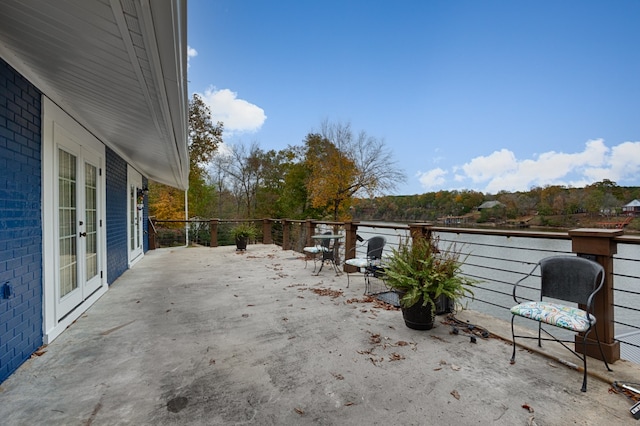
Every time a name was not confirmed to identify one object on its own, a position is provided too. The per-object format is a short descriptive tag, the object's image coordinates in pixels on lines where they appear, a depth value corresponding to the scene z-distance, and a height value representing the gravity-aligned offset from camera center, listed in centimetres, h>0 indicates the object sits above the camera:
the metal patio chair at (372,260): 411 -76
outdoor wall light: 776 +53
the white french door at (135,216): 648 -14
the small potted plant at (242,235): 875 -77
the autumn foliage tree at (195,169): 1476 +218
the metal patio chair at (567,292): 192 -65
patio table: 563 -88
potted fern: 279 -69
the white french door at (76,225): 300 -17
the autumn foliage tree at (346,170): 1823 +248
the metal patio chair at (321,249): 564 -78
